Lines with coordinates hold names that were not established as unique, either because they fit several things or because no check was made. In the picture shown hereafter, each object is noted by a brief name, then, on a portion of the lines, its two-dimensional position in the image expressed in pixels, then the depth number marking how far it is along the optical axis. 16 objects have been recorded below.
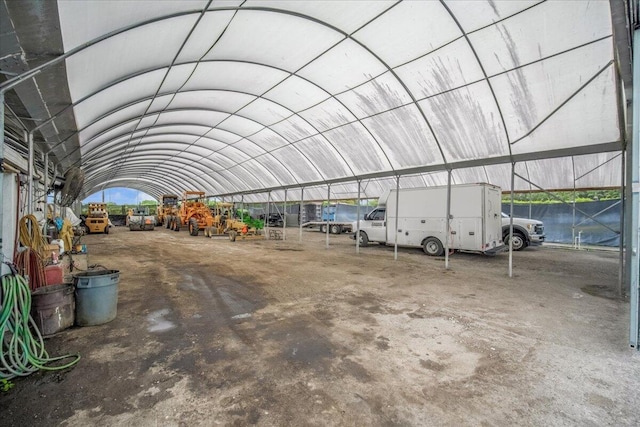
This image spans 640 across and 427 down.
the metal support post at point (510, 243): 7.69
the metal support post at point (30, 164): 6.36
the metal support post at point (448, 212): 9.02
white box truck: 10.22
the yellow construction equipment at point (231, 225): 16.72
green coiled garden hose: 2.93
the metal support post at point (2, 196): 3.21
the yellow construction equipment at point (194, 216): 19.14
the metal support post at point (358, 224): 12.36
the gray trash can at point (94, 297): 4.11
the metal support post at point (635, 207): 3.37
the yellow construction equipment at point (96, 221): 20.16
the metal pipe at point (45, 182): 8.43
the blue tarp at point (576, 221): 14.95
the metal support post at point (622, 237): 6.17
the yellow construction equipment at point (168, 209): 25.86
